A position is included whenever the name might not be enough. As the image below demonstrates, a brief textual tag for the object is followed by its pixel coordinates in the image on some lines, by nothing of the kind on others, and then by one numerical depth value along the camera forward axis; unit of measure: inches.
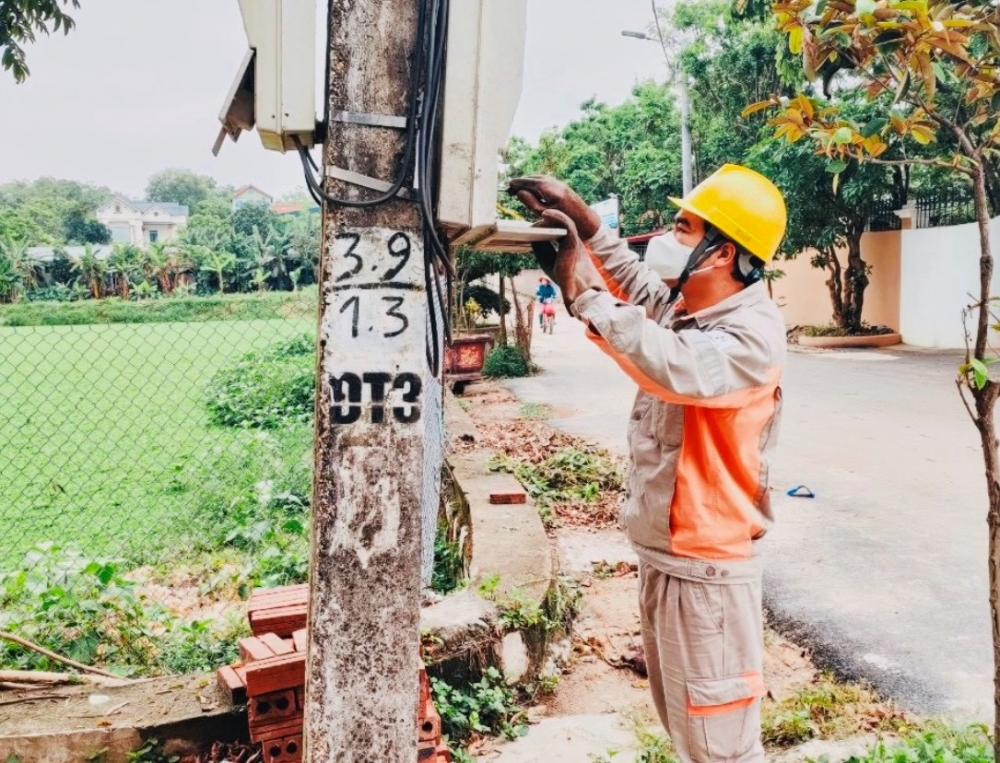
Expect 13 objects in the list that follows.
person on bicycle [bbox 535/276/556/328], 969.2
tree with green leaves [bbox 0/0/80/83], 132.5
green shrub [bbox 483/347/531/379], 590.9
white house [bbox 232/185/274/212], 2819.9
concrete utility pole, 70.2
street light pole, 690.2
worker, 83.2
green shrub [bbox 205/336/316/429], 398.9
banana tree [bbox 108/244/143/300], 1079.0
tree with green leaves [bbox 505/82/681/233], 737.6
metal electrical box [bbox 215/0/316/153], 65.5
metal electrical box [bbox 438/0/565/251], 68.5
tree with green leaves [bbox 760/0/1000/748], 84.2
